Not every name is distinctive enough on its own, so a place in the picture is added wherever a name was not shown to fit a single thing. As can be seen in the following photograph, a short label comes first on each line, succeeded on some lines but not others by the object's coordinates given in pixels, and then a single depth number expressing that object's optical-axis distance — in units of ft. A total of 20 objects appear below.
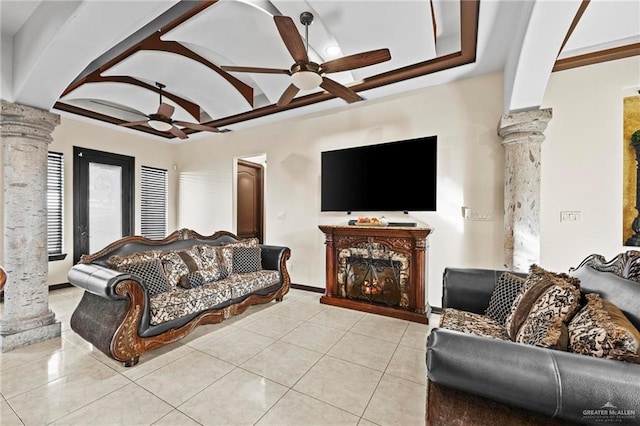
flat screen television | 11.35
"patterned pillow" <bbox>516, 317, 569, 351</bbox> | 3.94
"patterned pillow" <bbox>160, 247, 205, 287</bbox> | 9.57
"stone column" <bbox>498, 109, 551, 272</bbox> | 9.39
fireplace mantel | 10.69
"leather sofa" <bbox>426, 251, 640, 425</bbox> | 2.96
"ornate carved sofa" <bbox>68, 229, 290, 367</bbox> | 7.16
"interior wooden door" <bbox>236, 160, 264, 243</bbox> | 19.20
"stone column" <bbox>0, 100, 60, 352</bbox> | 8.36
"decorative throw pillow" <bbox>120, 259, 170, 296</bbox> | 8.46
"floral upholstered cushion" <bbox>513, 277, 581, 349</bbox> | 4.35
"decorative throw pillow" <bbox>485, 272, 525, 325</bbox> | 6.68
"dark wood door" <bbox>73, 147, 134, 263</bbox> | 15.70
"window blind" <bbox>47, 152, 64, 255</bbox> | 14.58
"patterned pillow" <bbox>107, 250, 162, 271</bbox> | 8.39
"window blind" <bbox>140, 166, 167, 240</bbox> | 19.01
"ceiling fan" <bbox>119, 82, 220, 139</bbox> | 11.60
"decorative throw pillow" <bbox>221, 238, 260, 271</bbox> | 11.68
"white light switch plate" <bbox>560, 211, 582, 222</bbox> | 9.55
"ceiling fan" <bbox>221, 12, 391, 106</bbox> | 6.63
